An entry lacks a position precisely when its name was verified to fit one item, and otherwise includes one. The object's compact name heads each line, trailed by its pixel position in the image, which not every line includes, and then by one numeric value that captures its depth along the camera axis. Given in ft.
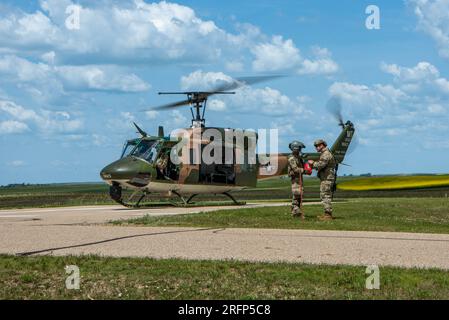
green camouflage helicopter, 92.38
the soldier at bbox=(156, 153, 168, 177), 94.48
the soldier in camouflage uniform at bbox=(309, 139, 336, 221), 61.67
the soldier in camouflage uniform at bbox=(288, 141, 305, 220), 64.39
